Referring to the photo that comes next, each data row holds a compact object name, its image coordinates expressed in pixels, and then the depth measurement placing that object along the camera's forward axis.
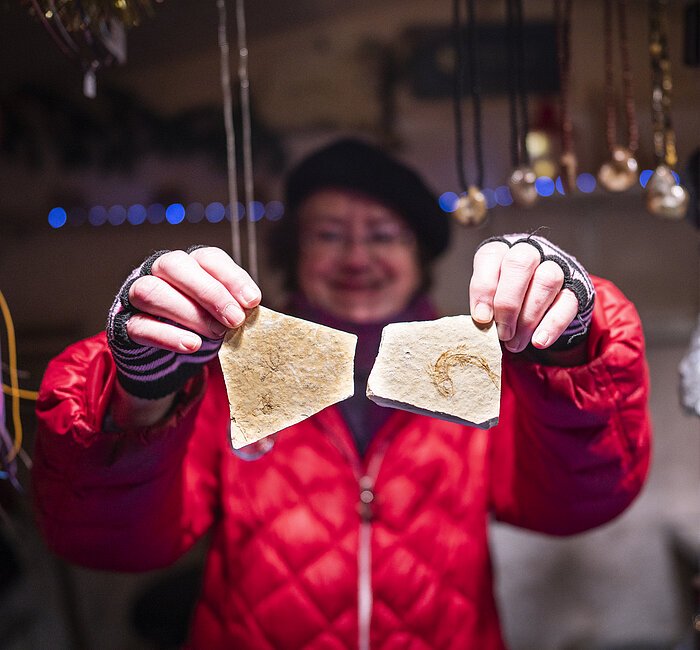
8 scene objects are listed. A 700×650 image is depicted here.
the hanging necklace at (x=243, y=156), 1.13
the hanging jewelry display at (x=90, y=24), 0.71
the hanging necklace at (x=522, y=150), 0.88
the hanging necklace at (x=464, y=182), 0.86
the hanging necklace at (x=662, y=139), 0.86
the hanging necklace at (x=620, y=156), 0.89
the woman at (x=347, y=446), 0.58
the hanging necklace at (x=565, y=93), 0.88
